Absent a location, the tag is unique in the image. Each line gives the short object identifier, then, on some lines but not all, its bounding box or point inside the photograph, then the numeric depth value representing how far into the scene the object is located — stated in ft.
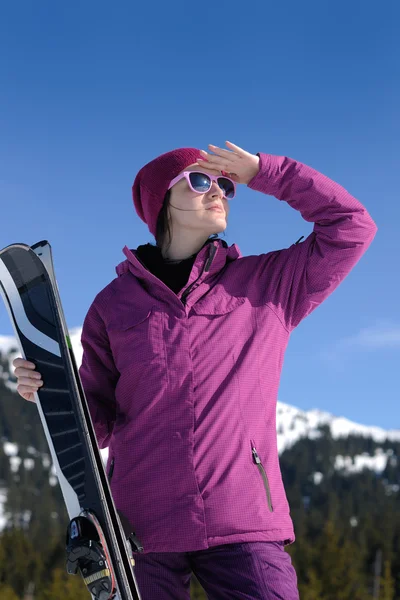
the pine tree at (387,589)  137.28
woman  9.52
